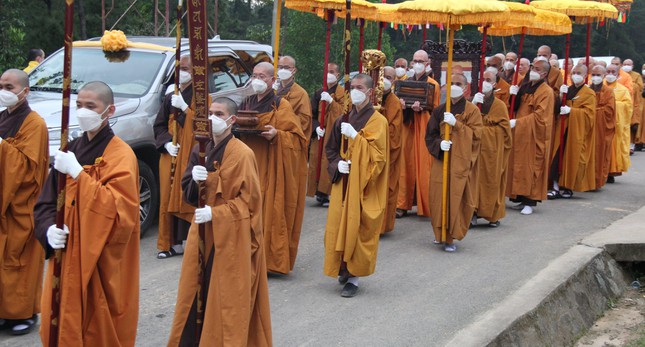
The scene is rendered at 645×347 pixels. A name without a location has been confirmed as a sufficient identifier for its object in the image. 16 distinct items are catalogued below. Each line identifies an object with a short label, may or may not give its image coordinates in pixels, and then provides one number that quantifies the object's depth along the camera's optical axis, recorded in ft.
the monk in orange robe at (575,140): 39.55
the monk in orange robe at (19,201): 18.60
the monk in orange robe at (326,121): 34.91
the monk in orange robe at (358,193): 22.31
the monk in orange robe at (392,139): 30.71
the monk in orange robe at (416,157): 34.04
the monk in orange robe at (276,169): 24.12
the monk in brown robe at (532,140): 35.55
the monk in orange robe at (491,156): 32.32
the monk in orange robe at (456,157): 28.22
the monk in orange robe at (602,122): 41.91
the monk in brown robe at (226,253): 15.83
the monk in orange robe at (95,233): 14.71
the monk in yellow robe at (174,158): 25.98
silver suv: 27.61
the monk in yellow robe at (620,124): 45.16
